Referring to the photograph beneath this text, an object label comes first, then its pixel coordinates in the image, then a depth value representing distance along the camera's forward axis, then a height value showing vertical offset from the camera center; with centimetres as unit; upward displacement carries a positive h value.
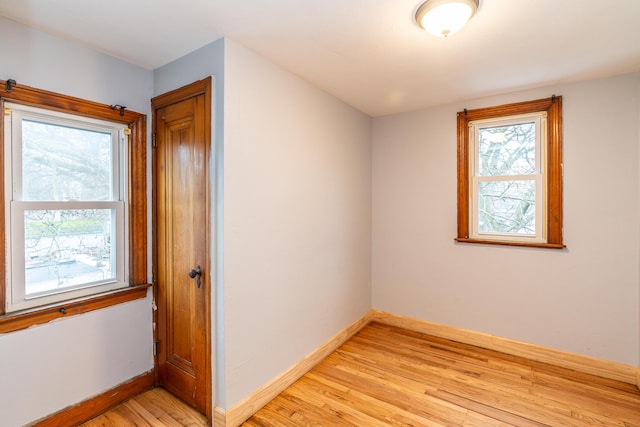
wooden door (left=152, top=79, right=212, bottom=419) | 199 -21
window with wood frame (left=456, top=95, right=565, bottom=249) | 270 +35
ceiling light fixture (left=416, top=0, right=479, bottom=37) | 154 +104
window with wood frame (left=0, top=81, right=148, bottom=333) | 173 +4
